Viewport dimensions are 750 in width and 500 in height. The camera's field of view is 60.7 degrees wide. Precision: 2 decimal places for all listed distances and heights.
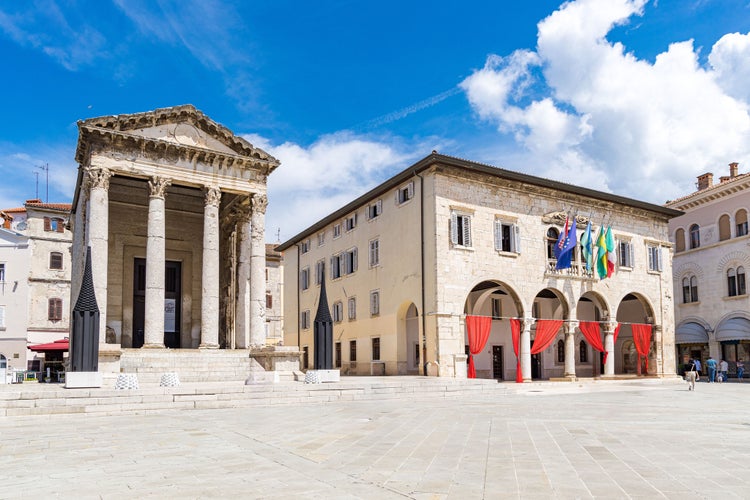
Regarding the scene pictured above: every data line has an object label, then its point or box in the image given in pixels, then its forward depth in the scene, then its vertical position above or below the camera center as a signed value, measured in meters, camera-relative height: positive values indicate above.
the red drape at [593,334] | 33.06 -0.78
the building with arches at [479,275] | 28.88 +2.29
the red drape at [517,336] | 29.90 -0.78
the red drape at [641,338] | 35.75 -1.09
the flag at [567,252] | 31.19 +3.26
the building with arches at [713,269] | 37.88 +3.04
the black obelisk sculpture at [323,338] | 20.45 -0.53
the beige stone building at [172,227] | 23.22 +4.09
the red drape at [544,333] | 31.62 -0.68
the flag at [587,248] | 32.69 +3.64
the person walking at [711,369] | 34.06 -2.71
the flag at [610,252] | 33.31 +3.49
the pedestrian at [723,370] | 35.50 -2.89
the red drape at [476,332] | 28.88 -0.55
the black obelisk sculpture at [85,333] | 16.73 -0.25
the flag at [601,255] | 32.97 +3.29
